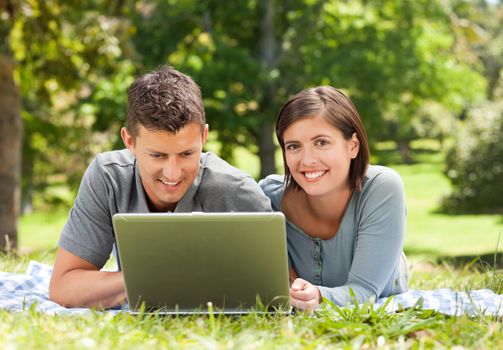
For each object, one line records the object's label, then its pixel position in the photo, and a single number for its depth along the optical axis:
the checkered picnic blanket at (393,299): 3.07
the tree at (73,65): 10.02
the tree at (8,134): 9.70
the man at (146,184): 3.12
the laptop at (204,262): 2.62
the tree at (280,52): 13.07
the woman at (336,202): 3.38
